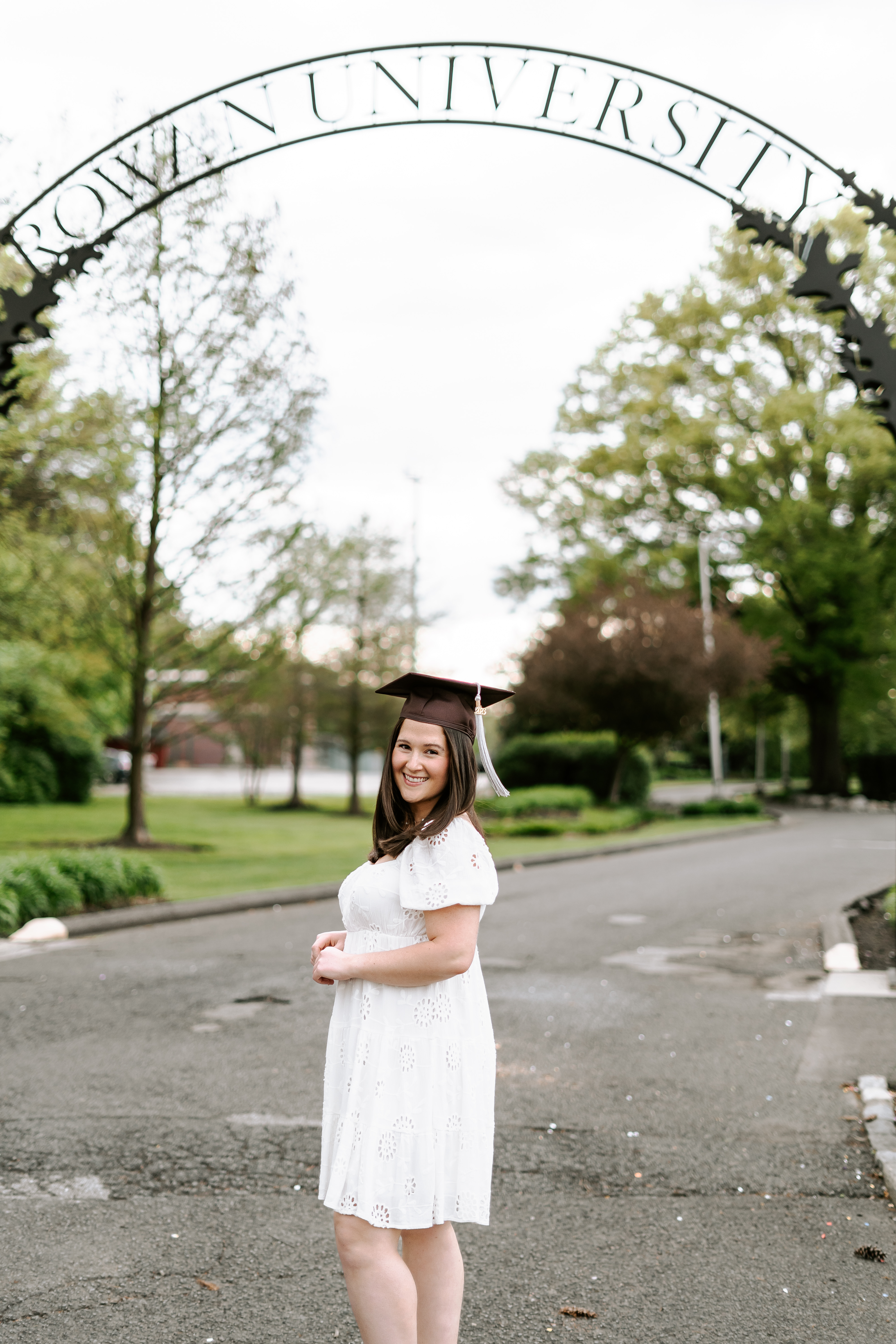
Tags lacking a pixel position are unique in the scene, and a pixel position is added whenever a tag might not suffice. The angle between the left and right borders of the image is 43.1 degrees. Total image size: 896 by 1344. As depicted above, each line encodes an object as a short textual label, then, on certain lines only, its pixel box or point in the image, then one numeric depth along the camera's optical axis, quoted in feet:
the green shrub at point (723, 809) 105.09
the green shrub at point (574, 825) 80.69
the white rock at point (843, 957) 30.17
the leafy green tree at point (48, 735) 77.15
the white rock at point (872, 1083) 18.89
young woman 8.67
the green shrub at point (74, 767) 99.30
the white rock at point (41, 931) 32.60
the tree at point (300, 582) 59.77
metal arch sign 21.53
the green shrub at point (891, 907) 35.53
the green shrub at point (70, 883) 34.42
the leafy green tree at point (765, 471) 112.37
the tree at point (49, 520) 44.27
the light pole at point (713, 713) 113.29
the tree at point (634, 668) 95.30
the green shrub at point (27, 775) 92.32
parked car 160.15
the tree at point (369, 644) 111.55
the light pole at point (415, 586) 113.60
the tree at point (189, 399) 54.75
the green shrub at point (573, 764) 107.24
